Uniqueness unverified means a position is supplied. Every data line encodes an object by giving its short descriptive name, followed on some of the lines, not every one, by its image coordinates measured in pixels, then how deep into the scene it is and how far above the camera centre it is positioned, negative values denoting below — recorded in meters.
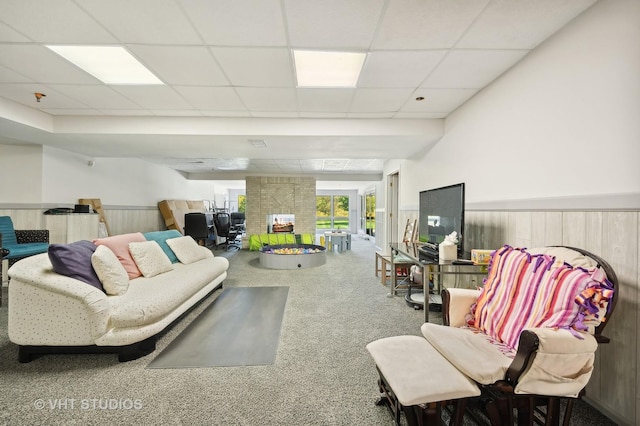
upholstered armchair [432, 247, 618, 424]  1.25 -0.61
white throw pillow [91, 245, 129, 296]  2.38 -0.56
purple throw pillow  2.16 -0.43
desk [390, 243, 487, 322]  2.47 -0.45
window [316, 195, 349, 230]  14.73 +0.23
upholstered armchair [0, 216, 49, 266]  3.78 -0.49
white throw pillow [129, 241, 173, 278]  3.03 -0.55
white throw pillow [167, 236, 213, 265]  3.76 -0.55
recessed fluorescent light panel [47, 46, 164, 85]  2.29 +1.35
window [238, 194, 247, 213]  15.25 +0.62
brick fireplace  8.91 +0.41
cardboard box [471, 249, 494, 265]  2.43 -0.37
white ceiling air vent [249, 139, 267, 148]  4.08 +1.09
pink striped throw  1.32 -0.43
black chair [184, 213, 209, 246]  7.32 -0.36
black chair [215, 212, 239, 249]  8.09 -0.39
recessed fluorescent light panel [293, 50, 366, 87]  2.40 +1.39
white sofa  2.06 -0.82
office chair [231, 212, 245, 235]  9.26 -0.34
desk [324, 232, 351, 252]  8.26 -0.83
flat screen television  2.64 +0.02
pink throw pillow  2.91 -0.45
